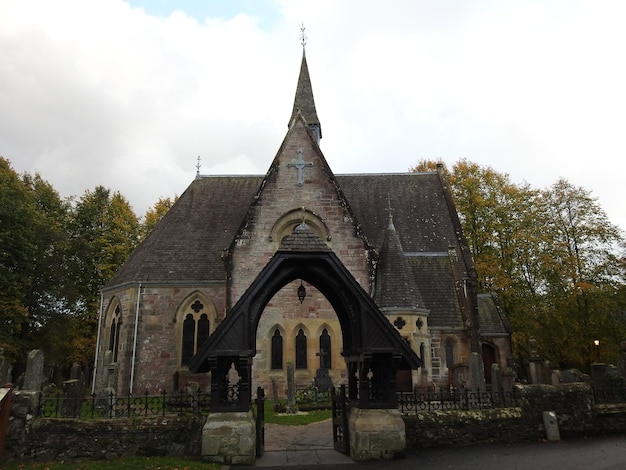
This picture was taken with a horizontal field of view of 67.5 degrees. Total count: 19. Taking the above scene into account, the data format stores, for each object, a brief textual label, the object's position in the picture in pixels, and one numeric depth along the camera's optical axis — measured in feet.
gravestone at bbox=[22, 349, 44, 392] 35.65
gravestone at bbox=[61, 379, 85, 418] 32.94
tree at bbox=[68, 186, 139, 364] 109.24
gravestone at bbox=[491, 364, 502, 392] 50.98
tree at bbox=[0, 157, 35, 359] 87.40
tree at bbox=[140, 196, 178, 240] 126.00
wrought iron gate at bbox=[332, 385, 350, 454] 31.37
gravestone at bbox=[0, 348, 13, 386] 43.93
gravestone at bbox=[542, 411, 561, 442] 33.58
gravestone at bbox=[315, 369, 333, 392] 58.85
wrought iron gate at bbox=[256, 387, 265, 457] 30.78
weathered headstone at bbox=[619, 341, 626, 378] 55.21
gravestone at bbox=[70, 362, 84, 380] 61.31
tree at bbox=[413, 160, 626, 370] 86.48
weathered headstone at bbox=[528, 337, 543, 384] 59.67
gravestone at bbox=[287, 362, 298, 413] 50.39
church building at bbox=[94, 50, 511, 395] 62.34
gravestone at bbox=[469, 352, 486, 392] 50.42
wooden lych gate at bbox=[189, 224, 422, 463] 29.13
